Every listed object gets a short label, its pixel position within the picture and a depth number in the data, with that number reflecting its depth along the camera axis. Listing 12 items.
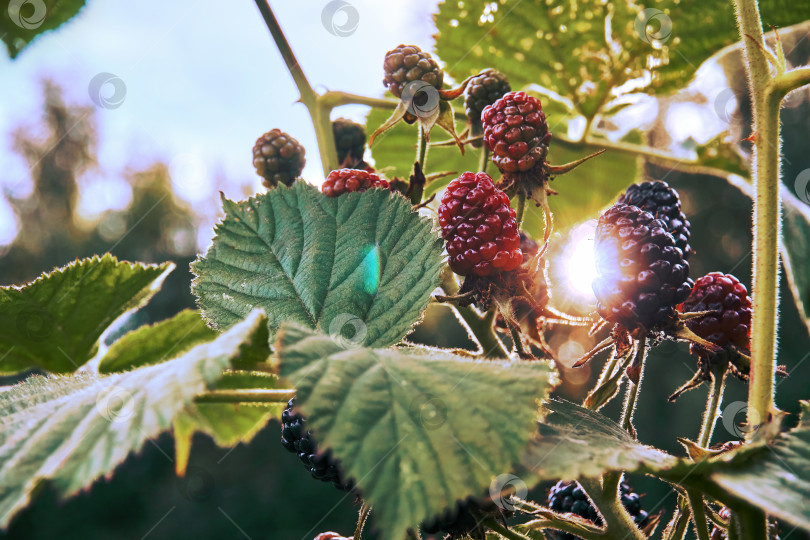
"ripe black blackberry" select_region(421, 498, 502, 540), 0.21
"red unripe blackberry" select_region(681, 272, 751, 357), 0.25
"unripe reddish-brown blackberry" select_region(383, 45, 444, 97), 0.27
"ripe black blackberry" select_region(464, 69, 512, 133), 0.28
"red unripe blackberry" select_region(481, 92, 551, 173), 0.26
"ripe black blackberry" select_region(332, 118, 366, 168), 0.30
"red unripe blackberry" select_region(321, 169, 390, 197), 0.25
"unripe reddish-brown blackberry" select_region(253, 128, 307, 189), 0.29
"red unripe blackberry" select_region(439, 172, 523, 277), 0.24
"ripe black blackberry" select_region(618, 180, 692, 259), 0.25
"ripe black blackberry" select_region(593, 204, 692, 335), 0.23
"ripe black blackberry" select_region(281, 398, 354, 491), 0.23
